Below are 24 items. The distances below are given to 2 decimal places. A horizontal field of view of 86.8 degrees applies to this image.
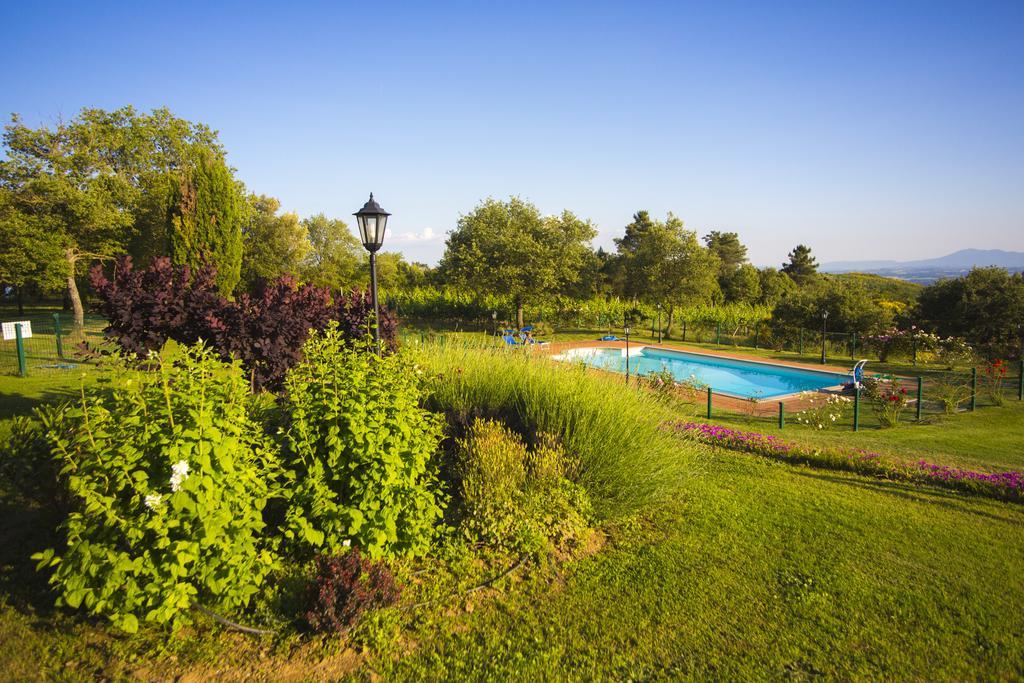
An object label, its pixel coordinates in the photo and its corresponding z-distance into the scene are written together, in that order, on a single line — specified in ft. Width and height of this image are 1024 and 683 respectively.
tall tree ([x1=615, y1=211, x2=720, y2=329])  71.56
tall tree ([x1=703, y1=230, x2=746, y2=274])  164.76
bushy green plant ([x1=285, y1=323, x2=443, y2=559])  10.62
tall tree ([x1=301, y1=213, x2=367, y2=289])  138.47
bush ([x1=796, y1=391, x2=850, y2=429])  30.22
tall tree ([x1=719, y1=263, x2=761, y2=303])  116.37
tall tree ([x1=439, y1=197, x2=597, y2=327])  68.44
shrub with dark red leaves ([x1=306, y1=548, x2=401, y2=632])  9.36
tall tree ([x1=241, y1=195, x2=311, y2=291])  92.99
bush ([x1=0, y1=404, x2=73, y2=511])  11.19
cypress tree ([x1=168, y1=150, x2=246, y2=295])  54.29
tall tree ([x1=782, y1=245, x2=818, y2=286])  156.25
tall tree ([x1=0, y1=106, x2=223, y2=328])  59.72
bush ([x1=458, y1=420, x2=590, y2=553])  12.76
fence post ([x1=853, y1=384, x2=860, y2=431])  28.17
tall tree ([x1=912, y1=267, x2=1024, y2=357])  46.37
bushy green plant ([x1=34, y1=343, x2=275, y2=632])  8.36
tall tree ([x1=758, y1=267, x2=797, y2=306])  119.85
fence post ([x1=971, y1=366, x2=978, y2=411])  32.45
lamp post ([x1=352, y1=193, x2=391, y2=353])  22.18
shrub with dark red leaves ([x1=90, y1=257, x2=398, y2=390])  24.17
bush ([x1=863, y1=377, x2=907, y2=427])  29.65
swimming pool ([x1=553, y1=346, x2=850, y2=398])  47.62
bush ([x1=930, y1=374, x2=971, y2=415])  31.48
